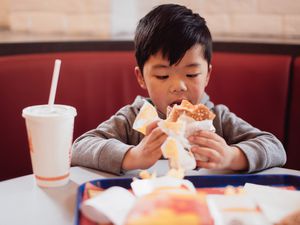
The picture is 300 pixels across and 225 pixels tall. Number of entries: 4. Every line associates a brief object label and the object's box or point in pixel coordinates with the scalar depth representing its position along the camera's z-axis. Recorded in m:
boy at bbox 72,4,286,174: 0.97
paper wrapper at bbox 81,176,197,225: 0.62
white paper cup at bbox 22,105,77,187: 0.84
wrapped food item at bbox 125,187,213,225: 0.49
